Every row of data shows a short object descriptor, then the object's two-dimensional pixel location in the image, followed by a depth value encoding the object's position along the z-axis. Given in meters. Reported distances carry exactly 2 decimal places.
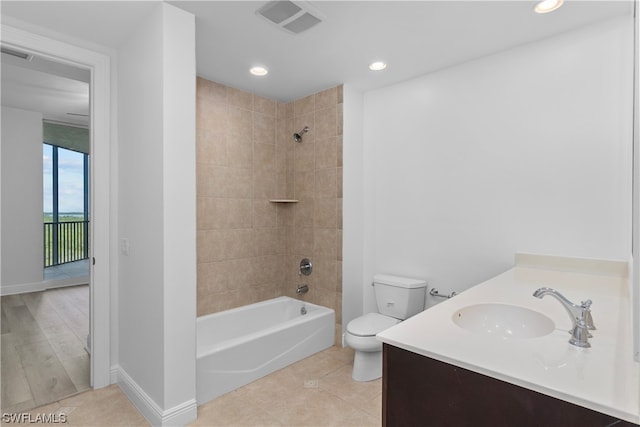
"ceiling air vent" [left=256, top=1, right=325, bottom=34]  1.86
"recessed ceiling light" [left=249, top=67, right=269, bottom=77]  2.73
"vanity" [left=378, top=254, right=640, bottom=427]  0.81
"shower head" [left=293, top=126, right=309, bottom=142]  3.38
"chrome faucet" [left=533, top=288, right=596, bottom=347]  1.07
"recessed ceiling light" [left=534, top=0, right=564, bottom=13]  1.83
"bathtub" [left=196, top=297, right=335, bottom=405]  2.25
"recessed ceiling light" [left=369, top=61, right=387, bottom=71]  2.62
